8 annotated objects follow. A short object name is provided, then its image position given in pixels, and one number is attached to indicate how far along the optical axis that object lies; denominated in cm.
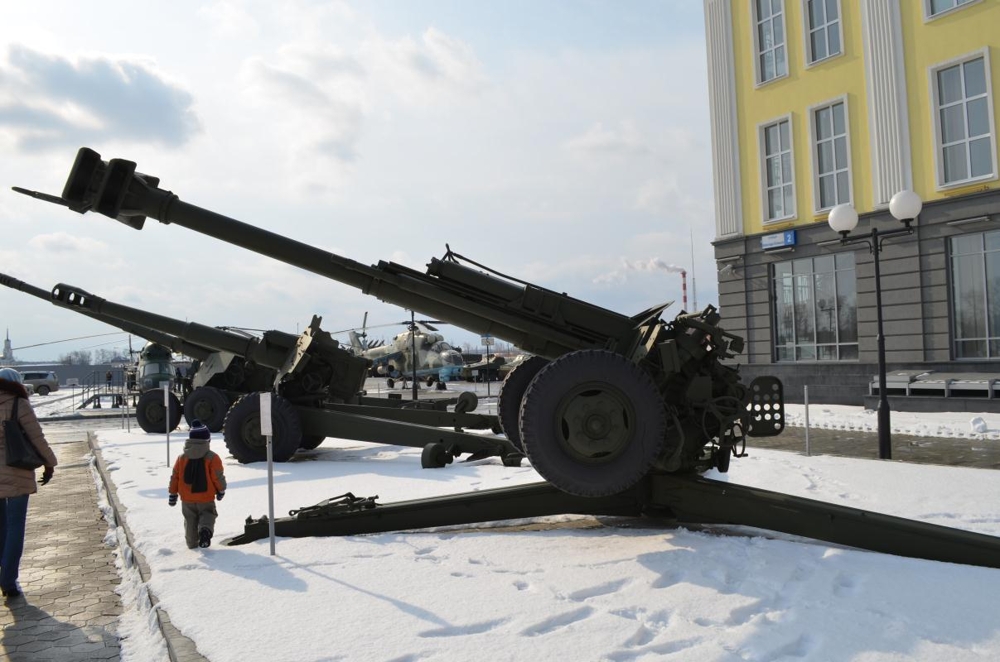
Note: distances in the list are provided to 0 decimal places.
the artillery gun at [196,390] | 1341
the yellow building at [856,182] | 1515
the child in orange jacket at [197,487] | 523
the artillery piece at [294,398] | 975
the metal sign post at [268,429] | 488
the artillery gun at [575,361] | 454
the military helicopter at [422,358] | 3791
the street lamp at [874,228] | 917
